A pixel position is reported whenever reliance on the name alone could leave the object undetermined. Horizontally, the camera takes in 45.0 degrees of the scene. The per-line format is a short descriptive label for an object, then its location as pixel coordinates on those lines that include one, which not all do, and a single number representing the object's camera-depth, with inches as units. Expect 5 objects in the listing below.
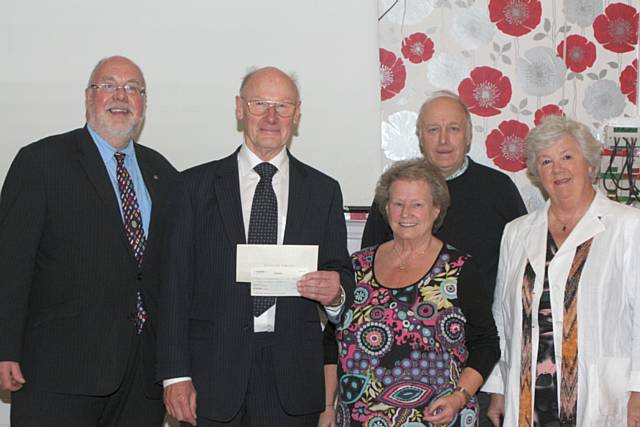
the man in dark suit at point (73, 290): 110.0
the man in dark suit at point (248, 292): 103.2
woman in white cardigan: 110.5
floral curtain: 163.0
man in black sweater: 130.6
